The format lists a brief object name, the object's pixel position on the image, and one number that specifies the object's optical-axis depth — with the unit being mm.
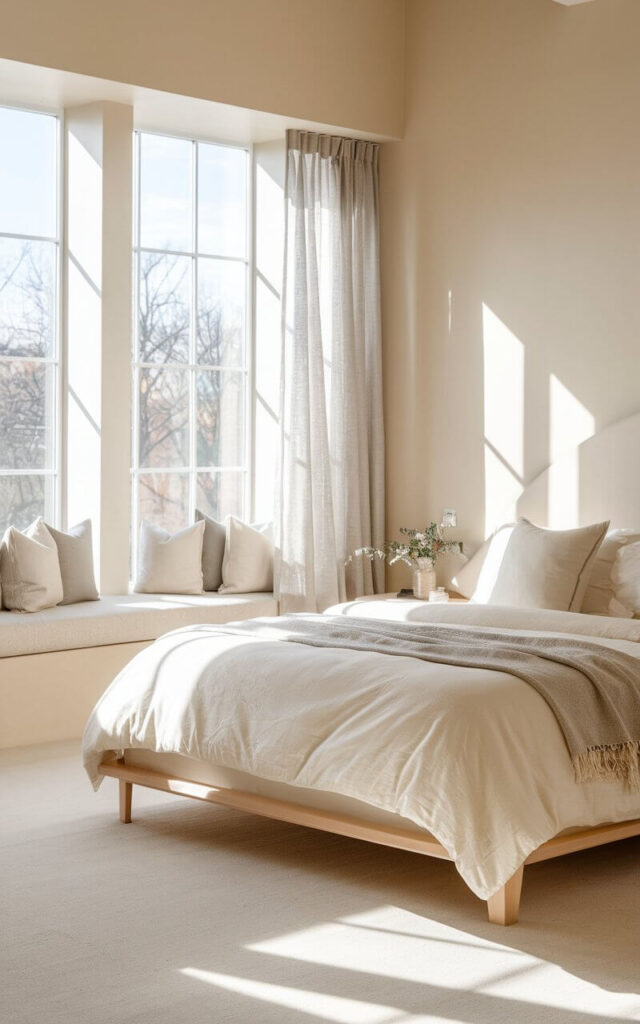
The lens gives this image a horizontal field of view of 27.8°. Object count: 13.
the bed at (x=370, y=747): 3510
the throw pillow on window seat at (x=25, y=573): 5922
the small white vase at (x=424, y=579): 6586
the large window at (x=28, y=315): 6422
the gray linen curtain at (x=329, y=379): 6902
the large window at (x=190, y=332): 6914
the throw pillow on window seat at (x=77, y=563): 6180
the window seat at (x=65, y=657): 5680
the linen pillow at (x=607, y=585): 5426
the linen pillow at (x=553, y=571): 5359
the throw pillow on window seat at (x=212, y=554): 6844
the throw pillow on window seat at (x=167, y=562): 6621
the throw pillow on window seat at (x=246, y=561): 6828
